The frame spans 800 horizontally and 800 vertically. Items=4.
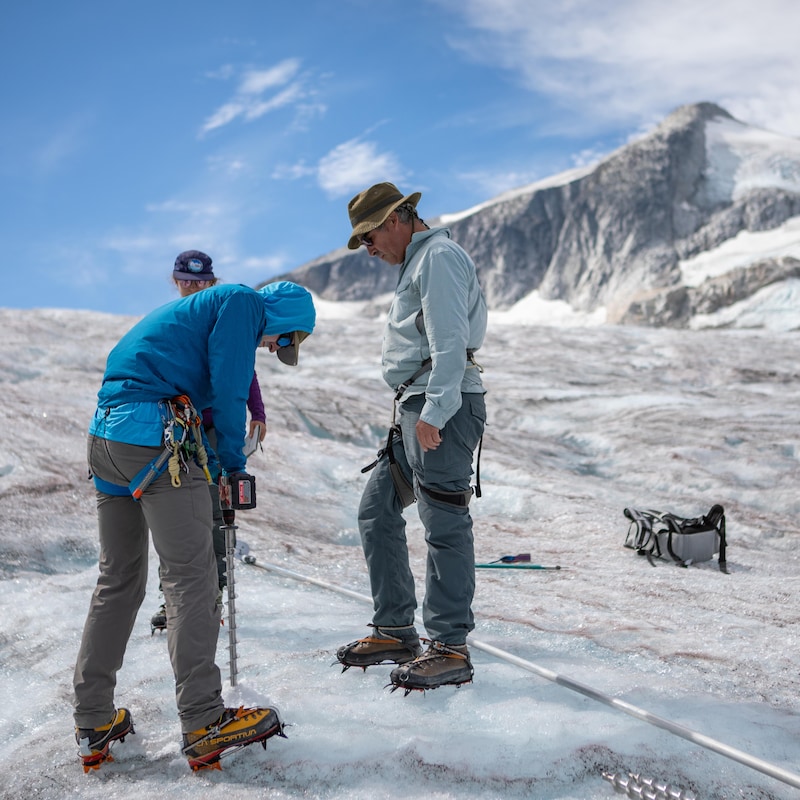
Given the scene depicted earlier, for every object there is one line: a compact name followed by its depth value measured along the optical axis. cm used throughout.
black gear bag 709
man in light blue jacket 392
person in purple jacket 502
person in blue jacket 335
